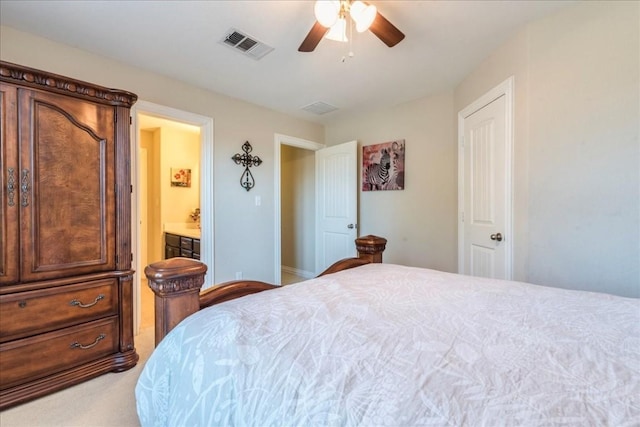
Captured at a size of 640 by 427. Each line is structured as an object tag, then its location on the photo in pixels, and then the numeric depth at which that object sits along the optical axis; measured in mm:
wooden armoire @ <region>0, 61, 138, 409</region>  1563
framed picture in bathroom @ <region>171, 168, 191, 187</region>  4617
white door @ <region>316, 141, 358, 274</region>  3712
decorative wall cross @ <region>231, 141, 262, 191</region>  3260
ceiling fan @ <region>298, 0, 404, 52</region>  1486
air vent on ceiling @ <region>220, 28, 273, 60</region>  2017
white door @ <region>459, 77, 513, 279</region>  2172
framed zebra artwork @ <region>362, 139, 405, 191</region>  3416
